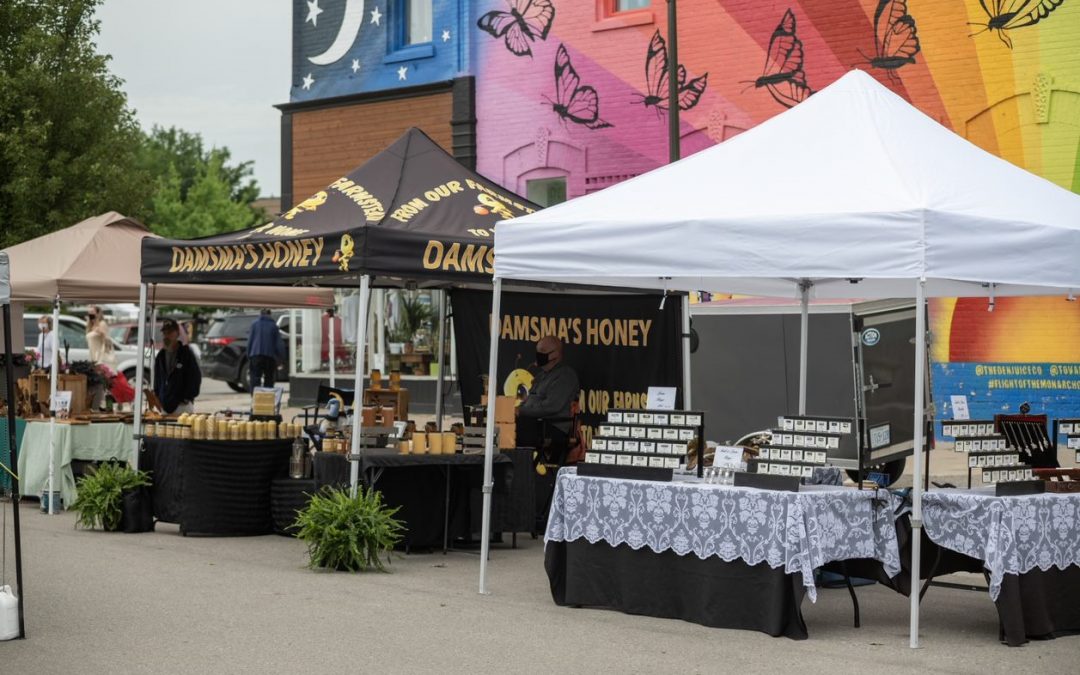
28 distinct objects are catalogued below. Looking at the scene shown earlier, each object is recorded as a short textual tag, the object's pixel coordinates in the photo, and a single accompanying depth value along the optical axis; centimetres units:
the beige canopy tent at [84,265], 1414
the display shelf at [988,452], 834
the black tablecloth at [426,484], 1115
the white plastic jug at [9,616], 788
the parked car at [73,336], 2738
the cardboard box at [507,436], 1167
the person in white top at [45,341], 1959
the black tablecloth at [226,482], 1212
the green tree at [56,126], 2530
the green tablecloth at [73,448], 1400
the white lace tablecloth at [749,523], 807
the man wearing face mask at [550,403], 1217
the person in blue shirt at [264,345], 2331
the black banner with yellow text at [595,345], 1251
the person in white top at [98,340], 1978
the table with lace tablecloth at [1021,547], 793
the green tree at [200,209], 5981
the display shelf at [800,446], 832
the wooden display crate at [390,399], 1345
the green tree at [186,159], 7288
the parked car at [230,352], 3209
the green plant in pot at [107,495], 1248
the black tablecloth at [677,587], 813
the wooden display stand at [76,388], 1442
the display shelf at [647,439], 887
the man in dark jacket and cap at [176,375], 1569
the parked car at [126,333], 3441
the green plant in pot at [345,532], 1028
